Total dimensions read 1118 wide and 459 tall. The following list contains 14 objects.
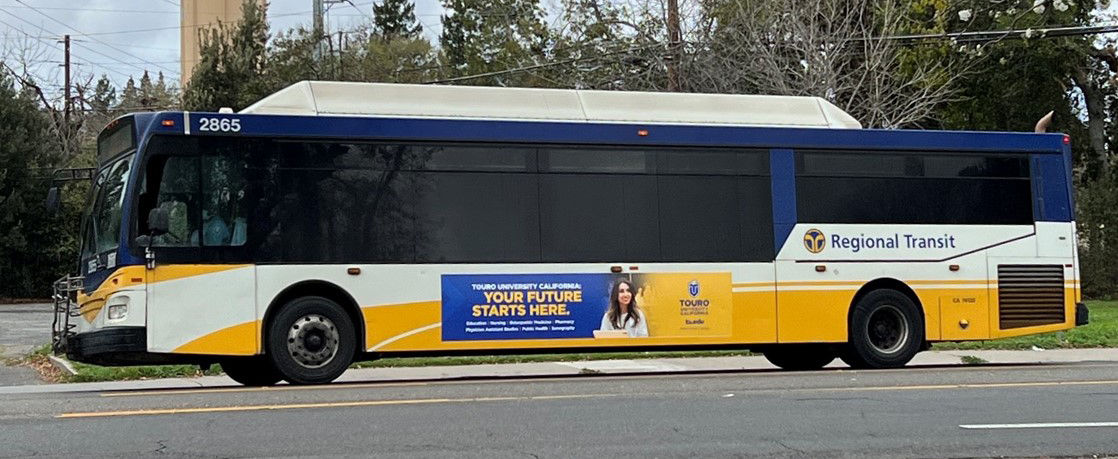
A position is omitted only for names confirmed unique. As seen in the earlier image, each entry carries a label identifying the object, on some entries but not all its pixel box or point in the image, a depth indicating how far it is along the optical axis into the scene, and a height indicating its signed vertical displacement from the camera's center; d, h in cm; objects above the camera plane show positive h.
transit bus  1261 +50
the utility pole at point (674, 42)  2814 +523
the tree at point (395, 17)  7231 +1554
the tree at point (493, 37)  3791 +863
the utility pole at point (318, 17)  3875 +826
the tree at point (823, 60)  2705 +466
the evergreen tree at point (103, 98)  5578 +978
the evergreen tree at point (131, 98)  5793 +1000
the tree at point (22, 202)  3831 +286
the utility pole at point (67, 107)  5131 +763
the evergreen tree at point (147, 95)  5431 +937
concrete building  5291 +1157
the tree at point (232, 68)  3584 +639
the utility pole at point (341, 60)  4106 +751
